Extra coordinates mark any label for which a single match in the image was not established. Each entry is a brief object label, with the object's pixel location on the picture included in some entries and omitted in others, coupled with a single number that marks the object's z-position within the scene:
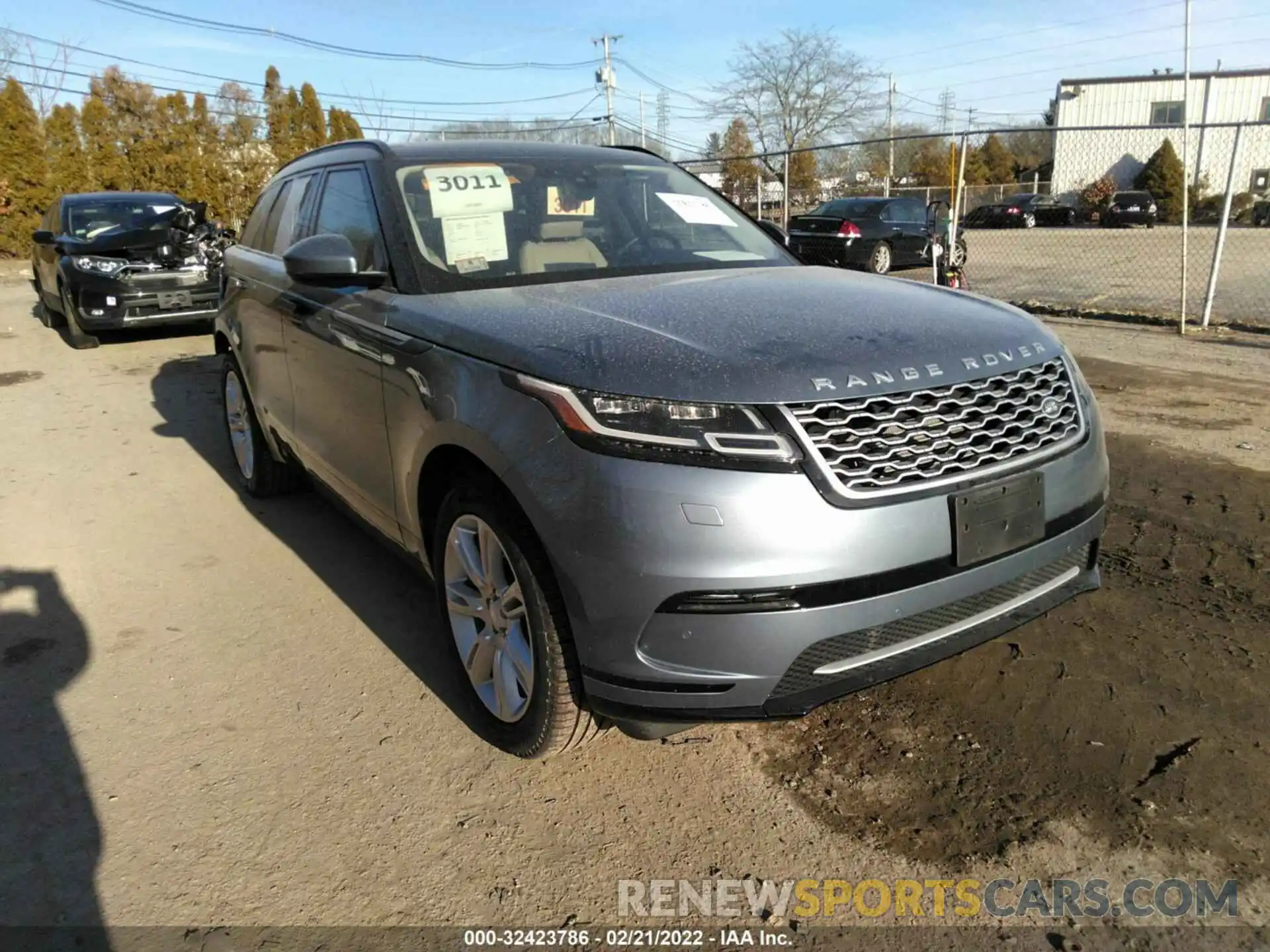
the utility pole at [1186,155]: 8.59
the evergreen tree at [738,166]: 30.75
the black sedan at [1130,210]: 35.78
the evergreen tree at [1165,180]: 38.92
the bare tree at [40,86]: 29.77
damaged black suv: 9.90
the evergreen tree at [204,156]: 24.89
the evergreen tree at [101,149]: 24.59
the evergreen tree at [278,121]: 27.73
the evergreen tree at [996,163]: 53.44
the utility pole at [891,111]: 55.91
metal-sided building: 45.59
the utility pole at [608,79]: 42.56
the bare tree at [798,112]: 42.06
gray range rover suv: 2.08
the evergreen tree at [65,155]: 24.12
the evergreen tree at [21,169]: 23.34
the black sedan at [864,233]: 16.03
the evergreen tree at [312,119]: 28.61
